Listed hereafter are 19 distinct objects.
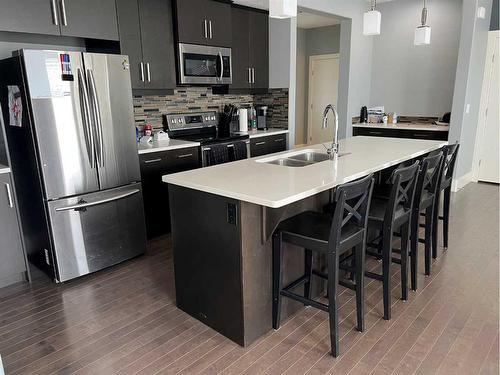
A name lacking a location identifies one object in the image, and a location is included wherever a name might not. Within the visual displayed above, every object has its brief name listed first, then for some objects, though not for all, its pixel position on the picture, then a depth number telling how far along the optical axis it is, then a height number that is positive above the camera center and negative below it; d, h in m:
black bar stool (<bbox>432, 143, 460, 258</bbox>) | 3.04 -0.82
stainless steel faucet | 2.77 -0.42
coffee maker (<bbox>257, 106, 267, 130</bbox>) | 5.21 -0.38
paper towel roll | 4.92 -0.36
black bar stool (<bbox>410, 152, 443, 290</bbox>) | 2.65 -0.84
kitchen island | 2.03 -0.79
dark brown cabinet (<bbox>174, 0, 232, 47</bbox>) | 3.94 +0.74
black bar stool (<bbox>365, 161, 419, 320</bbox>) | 2.31 -0.83
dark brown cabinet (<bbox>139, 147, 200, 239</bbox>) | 3.61 -0.81
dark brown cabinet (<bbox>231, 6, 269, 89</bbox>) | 4.70 +0.52
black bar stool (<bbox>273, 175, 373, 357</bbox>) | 1.97 -0.80
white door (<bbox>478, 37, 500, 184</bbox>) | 5.46 -0.72
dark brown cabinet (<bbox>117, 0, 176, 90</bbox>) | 3.49 +0.48
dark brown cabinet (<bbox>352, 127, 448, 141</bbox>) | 5.44 -0.68
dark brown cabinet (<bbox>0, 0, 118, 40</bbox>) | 2.67 +0.57
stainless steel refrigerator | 2.65 -0.46
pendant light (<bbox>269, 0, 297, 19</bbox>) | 2.33 +0.49
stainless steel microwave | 4.04 +0.28
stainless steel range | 4.11 -0.52
